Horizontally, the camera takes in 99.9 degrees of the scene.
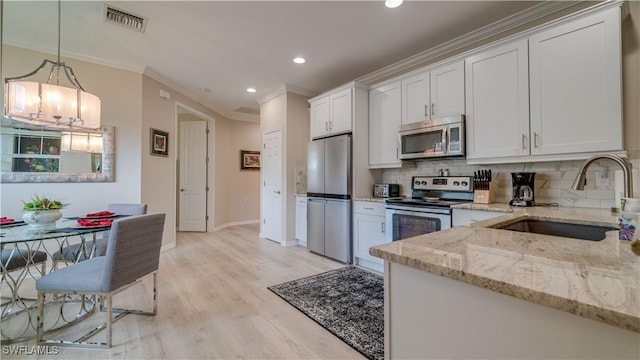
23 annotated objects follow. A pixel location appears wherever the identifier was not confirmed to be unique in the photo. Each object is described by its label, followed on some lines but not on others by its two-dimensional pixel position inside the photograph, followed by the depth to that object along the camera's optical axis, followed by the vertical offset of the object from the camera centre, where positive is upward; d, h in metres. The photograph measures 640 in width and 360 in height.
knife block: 2.61 -0.14
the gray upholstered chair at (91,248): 2.34 -0.61
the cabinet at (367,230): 3.22 -0.60
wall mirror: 2.92 +0.32
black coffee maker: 2.41 -0.07
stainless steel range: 2.63 -0.26
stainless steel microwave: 2.76 +0.48
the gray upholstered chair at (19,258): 2.07 -0.62
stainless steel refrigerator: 3.56 -0.22
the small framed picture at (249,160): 6.54 +0.54
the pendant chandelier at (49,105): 1.91 +0.57
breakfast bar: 0.55 -0.28
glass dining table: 1.87 -1.04
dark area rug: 1.90 -1.09
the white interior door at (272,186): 4.66 -0.08
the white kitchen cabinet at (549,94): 1.97 +0.73
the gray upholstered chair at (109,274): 1.77 -0.63
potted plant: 2.00 -0.24
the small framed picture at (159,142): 3.96 +0.59
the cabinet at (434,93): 2.79 +0.98
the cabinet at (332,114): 3.65 +0.98
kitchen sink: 1.63 -0.30
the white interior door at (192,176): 5.64 +0.11
